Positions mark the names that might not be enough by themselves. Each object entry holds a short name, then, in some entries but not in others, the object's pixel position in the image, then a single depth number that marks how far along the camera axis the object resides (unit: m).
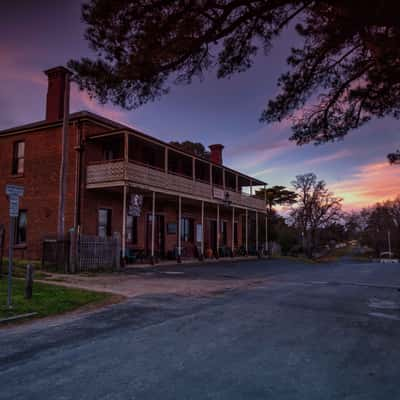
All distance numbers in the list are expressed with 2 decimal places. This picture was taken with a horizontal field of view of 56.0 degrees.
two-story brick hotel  18.09
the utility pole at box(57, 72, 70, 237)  15.78
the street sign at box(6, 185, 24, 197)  7.47
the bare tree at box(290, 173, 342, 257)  49.53
